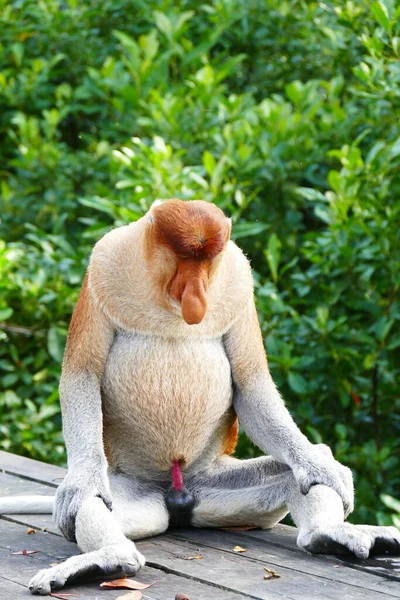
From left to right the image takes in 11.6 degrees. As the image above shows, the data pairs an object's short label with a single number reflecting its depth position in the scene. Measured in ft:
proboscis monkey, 17.99
